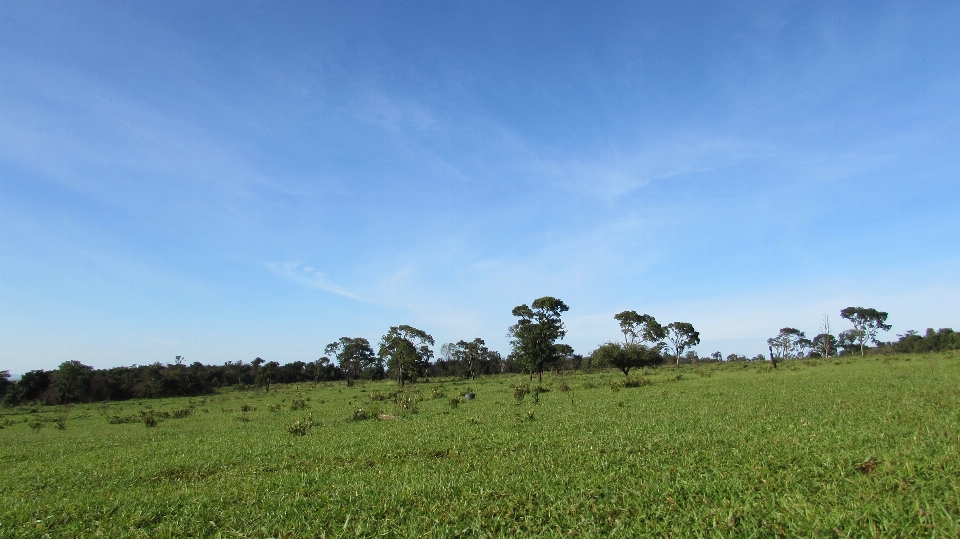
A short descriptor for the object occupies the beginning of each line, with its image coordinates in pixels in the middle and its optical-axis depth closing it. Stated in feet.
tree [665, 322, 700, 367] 307.17
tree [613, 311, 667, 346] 264.52
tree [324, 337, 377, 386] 267.16
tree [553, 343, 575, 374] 173.43
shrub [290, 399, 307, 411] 106.11
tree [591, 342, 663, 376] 137.18
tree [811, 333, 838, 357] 349.82
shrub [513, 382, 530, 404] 86.16
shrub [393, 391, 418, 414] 76.18
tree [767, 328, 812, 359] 381.81
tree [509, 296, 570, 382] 169.99
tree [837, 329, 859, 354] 349.43
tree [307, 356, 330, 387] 305.38
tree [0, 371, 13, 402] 201.46
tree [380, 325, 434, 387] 193.88
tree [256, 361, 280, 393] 225.66
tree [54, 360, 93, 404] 183.83
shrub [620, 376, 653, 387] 100.73
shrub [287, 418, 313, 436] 55.36
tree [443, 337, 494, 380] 275.18
